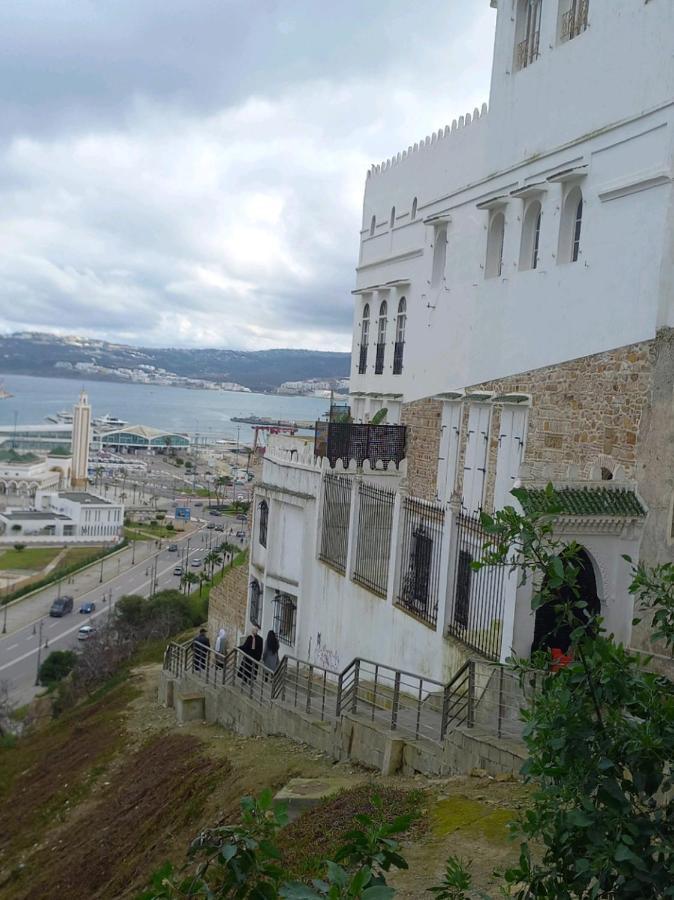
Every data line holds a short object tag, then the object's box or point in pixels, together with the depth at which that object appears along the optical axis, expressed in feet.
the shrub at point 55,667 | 164.04
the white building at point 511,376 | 43.55
